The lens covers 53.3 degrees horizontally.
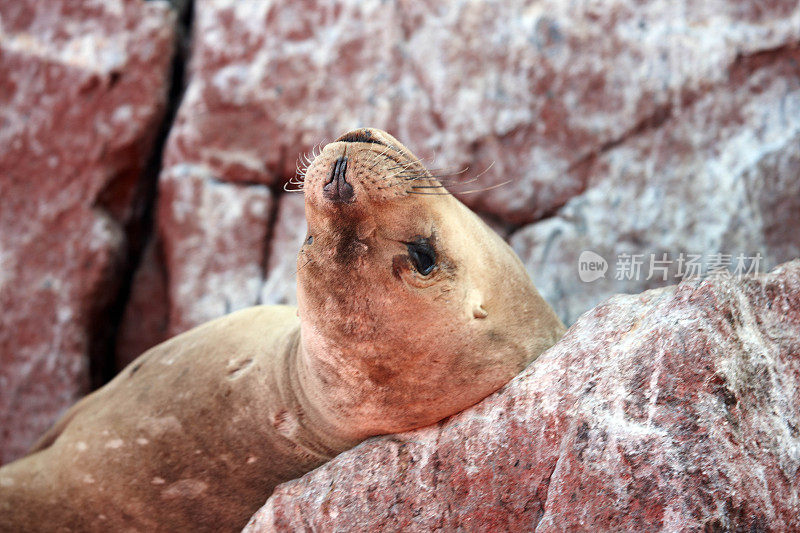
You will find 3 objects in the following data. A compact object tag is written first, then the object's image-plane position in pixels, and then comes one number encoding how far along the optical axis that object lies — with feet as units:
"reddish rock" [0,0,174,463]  14.34
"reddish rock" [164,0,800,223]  12.30
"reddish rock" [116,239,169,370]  15.12
